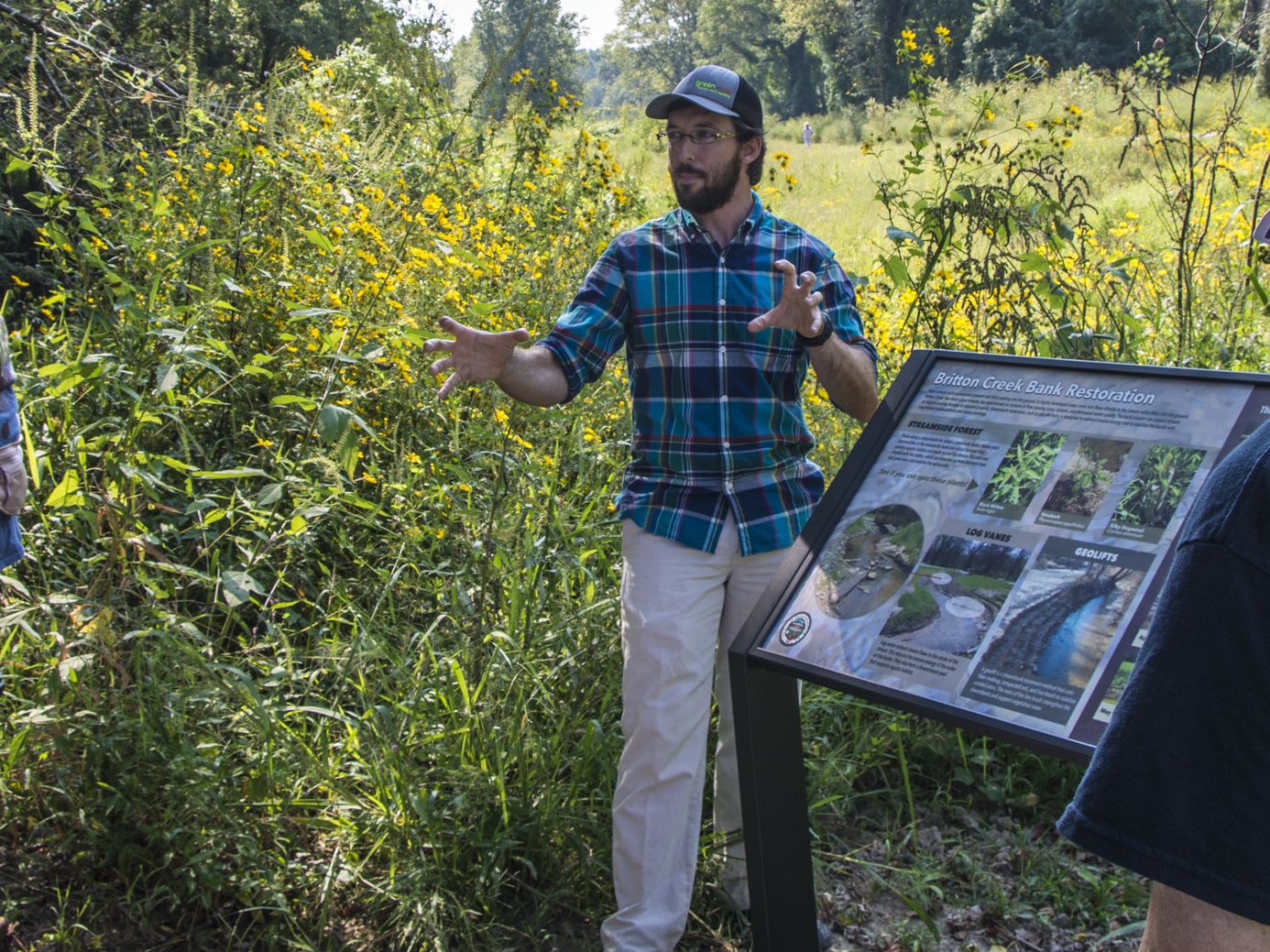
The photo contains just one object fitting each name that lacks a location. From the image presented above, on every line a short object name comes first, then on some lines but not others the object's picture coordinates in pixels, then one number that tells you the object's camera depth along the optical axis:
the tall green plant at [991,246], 4.02
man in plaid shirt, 2.65
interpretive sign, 1.81
